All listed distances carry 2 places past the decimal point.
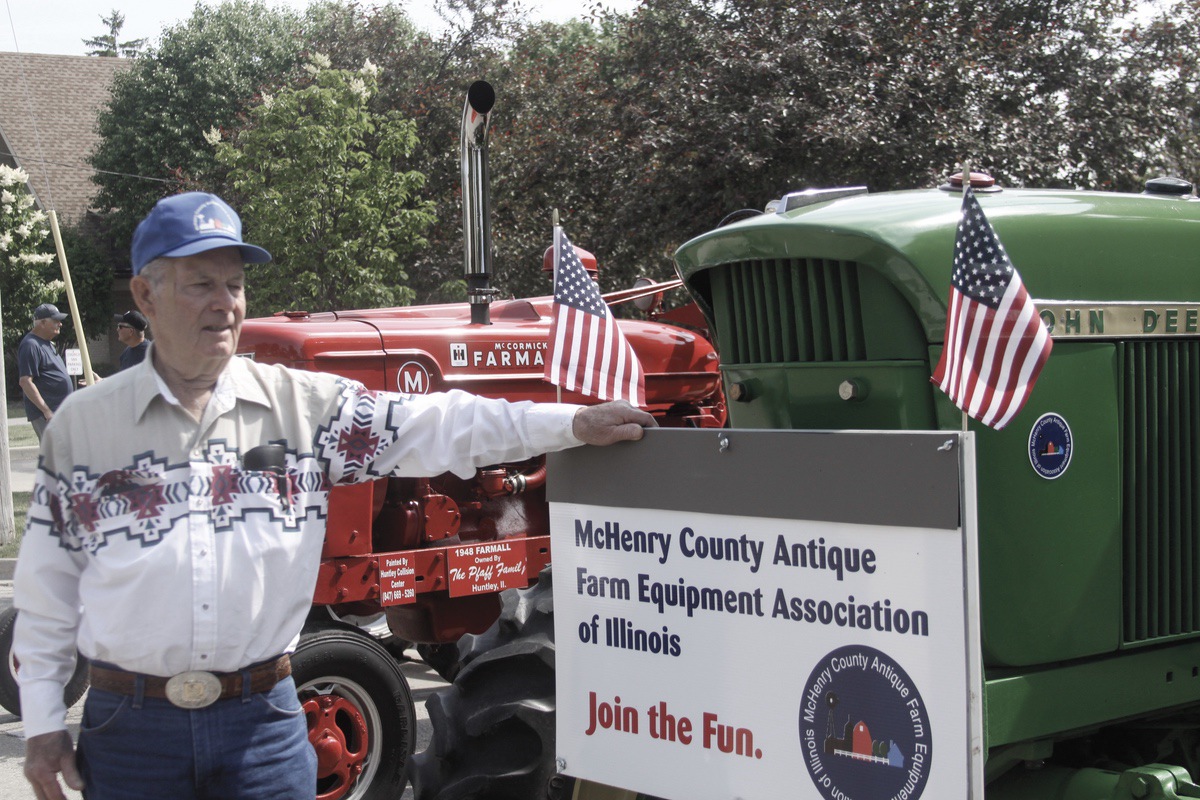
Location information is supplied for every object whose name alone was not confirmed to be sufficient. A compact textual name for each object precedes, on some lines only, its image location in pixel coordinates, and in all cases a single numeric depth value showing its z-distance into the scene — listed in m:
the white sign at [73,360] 14.54
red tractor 4.52
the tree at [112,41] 58.23
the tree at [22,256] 24.14
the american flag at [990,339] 2.36
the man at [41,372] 10.94
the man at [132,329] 9.26
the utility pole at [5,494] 9.82
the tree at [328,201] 14.11
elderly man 2.24
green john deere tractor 2.72
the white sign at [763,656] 2.24
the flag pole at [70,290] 6.79
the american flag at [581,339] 2.94
